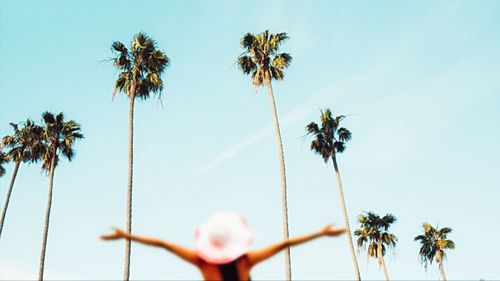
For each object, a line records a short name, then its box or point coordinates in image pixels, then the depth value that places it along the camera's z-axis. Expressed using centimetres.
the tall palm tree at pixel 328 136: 3491
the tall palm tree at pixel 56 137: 3028
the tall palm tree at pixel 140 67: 2589
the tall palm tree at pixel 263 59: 2767
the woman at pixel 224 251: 267
